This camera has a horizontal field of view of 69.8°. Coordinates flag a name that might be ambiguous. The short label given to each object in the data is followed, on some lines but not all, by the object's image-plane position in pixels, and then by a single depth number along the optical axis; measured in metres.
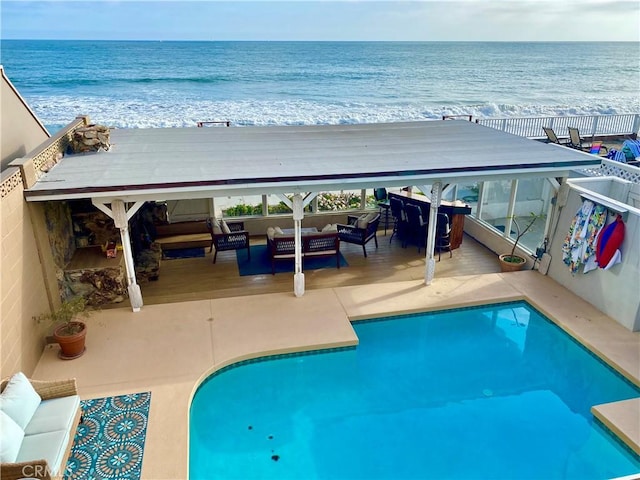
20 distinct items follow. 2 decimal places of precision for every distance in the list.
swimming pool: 5.24
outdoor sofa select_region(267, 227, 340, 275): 9.16
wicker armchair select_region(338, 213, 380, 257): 9.92
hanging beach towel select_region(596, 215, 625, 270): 7.34
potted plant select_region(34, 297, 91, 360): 6.46
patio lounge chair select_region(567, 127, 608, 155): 15.32
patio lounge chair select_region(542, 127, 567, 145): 15.30
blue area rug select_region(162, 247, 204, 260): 10.19
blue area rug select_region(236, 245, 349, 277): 9.54
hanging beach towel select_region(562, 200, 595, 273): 7.89
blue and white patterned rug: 4.75
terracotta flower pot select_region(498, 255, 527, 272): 9.39
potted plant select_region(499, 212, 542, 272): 9.42
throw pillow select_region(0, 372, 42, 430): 4.57
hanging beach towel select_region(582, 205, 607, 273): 7.61
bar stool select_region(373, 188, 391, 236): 11.50
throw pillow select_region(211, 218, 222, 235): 9.56
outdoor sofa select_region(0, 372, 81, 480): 4.10
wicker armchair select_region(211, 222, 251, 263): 9.51
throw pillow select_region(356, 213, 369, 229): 9.89
